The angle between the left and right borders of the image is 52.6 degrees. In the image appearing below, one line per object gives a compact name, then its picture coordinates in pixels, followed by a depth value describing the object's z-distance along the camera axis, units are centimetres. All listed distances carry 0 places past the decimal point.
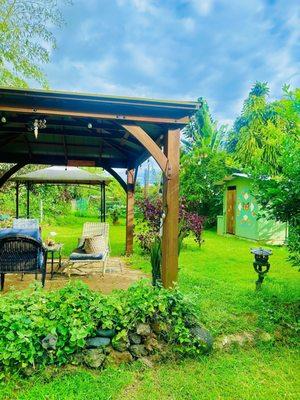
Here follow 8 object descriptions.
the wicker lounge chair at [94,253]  646
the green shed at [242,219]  1269
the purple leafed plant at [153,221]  932
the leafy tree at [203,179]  1786
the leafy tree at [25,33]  884
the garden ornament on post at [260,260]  558
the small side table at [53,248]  624
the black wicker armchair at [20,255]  498
